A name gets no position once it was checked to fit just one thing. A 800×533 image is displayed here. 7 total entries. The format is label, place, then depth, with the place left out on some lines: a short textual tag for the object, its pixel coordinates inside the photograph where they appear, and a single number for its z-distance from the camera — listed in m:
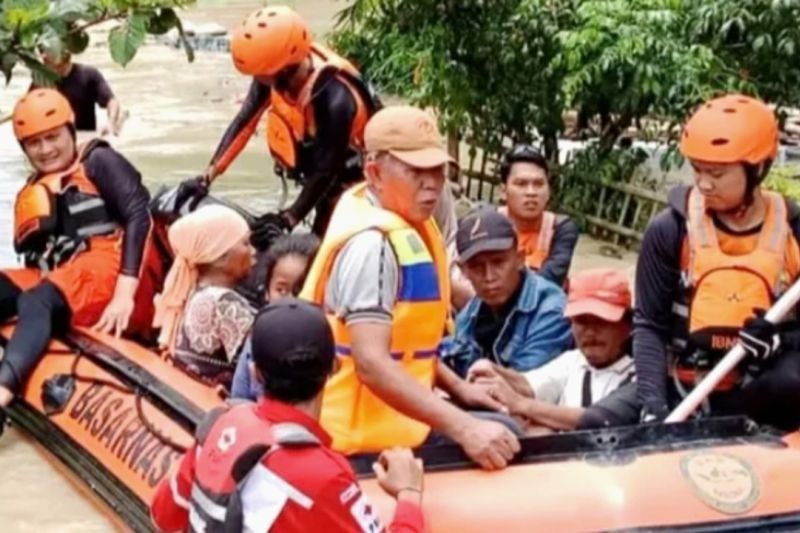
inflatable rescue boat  3.55
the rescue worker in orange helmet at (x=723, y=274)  3.84
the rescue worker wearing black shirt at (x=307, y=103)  5.57
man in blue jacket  4.40
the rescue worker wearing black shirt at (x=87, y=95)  7.88
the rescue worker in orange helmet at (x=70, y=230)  5.65
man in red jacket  2.77
